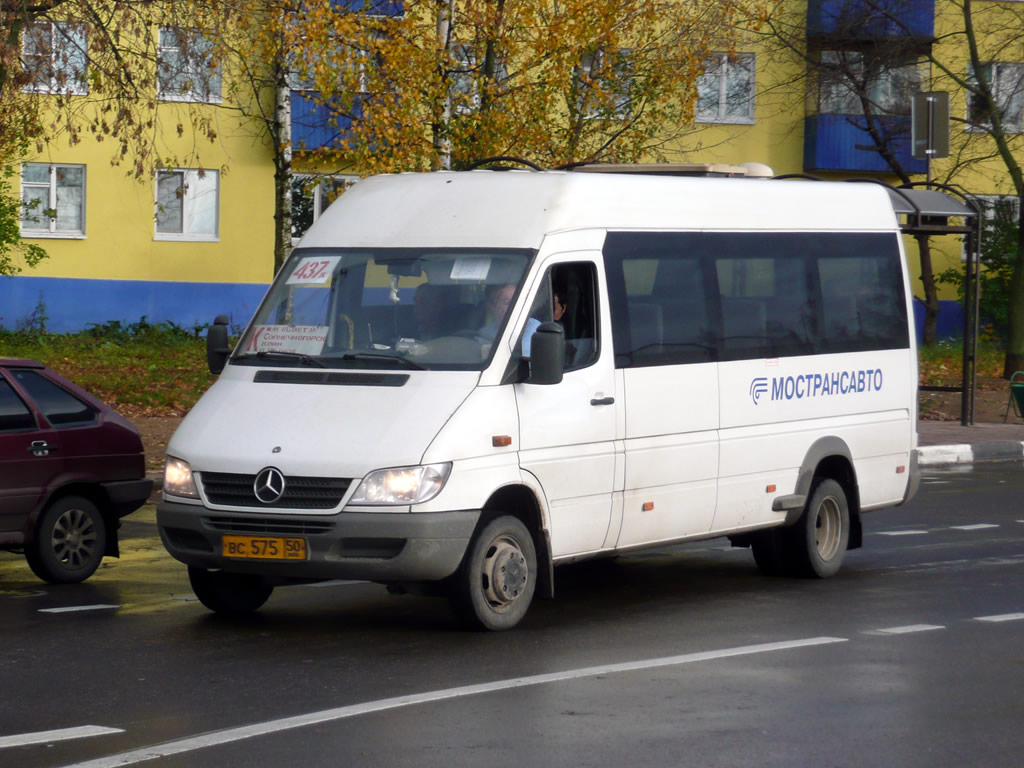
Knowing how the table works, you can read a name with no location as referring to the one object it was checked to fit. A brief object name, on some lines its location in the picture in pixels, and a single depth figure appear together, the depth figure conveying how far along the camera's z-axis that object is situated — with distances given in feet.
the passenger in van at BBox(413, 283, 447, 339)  57.37
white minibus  53.75
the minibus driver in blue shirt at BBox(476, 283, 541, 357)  56.81
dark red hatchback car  65.21
